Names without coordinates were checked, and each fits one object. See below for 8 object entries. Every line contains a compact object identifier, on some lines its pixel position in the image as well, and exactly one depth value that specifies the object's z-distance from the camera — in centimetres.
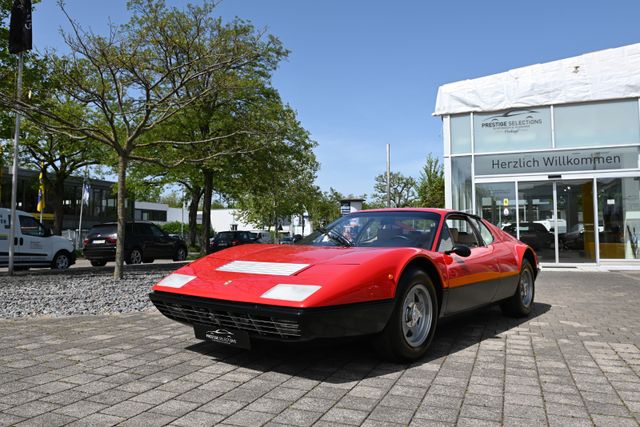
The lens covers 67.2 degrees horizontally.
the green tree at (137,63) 907
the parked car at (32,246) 1312
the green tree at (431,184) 3059
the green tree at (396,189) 5666
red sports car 311
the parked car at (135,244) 1644
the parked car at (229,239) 2683
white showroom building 1377
